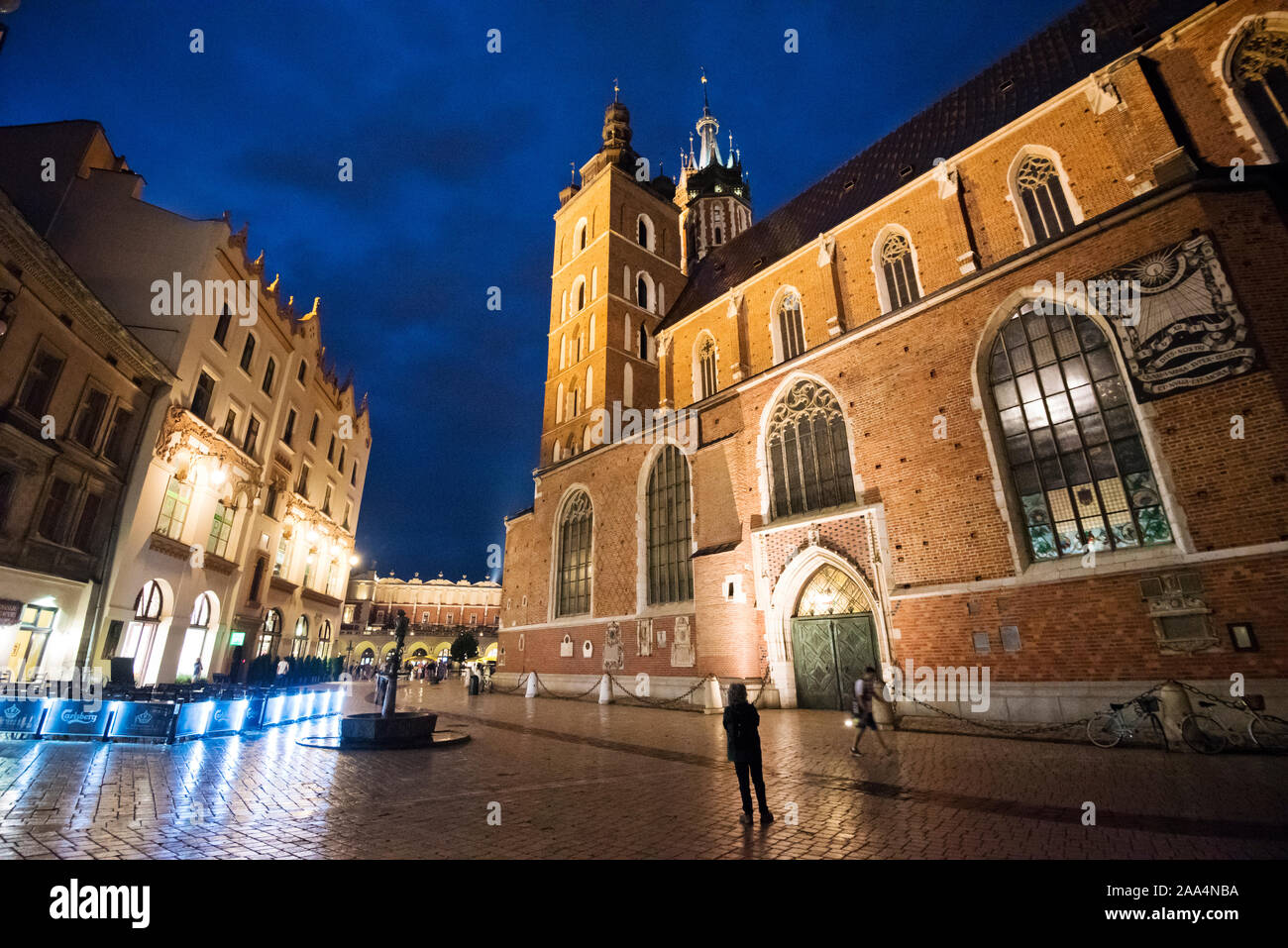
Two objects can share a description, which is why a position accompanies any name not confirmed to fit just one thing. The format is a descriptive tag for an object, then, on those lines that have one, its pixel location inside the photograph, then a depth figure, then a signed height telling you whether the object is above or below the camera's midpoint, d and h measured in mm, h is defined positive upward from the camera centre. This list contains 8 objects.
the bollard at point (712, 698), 15203 -943
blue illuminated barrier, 9422 -770
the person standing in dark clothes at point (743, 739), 5062 -683
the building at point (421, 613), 62156 +6994
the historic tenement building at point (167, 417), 13930 +7218
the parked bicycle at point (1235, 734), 8180 -1135
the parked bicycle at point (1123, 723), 9086 -1089
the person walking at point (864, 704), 8711 -668
